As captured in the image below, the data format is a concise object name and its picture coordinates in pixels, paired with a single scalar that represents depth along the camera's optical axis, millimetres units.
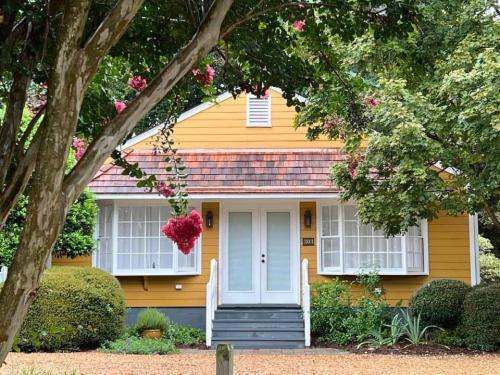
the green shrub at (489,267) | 20016
